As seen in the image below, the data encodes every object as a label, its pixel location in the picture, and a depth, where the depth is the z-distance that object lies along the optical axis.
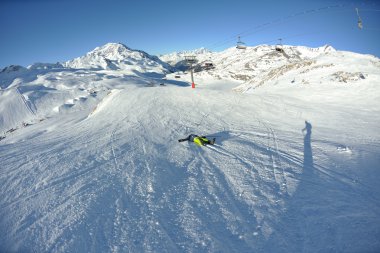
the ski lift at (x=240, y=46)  33.27
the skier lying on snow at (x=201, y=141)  11.97
